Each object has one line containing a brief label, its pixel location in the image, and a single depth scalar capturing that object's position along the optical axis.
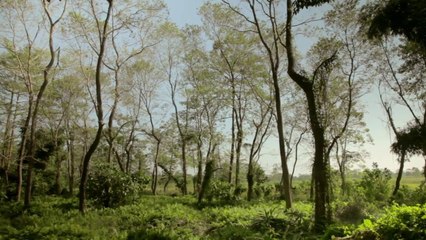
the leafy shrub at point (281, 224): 11.55
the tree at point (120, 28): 20.44
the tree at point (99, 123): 16.98
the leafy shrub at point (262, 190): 34.52
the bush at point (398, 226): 5.73
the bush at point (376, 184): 28.56
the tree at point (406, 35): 10.05
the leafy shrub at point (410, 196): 20.55
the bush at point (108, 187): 19.23
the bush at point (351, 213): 14.79
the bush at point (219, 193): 23.56
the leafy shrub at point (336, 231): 6.80
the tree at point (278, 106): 17.31
